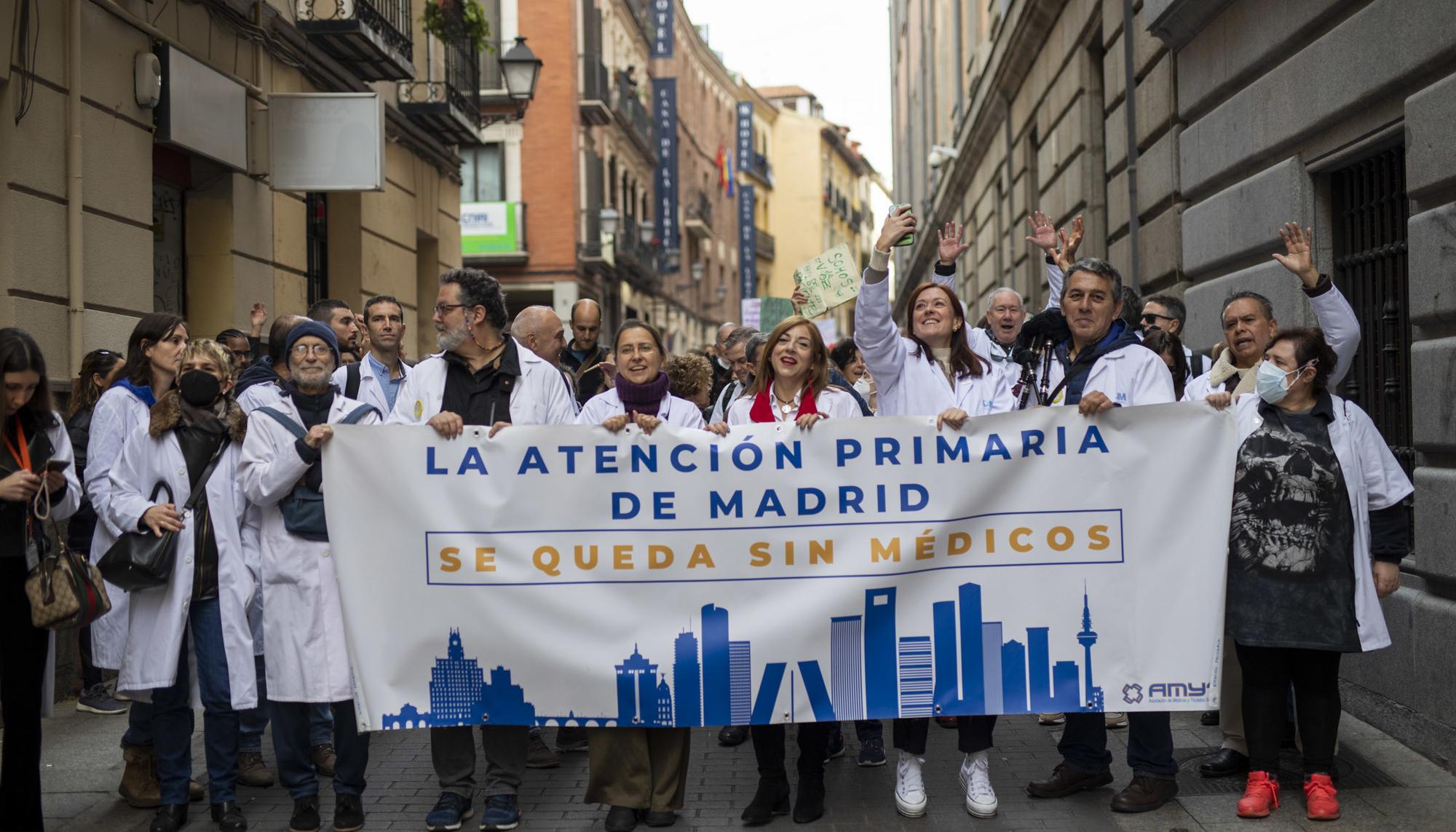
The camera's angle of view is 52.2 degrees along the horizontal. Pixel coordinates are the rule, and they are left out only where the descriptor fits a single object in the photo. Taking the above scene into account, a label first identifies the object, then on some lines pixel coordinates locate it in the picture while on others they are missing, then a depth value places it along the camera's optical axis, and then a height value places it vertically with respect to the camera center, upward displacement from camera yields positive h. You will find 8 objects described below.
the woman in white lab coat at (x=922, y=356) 5.79 +0.31
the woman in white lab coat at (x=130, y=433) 5.57 +0.01
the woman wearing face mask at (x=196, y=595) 5.41 -0.57
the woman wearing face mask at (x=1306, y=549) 5.20 -0.43
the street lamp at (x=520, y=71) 17.44 +4.32
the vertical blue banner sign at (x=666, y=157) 46.44 +8.73
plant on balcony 15.23 +4.38
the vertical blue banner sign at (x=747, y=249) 66.94 +8.37
